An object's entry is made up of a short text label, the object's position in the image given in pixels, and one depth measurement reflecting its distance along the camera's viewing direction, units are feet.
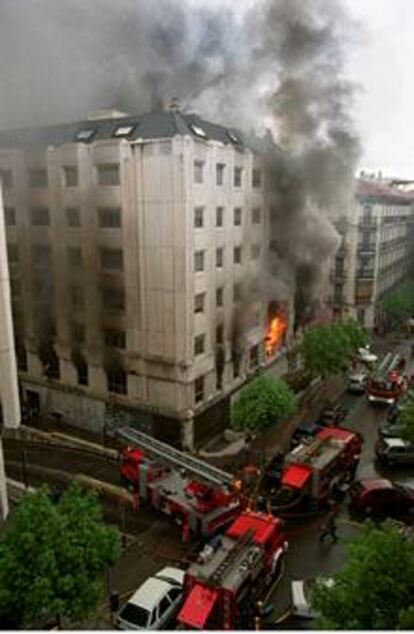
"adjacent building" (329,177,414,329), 161.27
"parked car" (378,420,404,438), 90.17
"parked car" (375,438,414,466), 85.71
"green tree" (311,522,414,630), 35.50
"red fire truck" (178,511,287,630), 49.32
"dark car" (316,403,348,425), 100.32
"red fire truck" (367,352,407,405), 111.96
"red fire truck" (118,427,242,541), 64.95
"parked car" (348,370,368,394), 119.85
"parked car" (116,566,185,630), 50.65
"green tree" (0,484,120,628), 41.11
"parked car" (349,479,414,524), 70.38
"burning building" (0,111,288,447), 86.99
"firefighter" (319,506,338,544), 65.82
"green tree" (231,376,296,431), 82.69
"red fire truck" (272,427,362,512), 70.90
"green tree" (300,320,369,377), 107.96
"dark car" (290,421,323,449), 90.38
